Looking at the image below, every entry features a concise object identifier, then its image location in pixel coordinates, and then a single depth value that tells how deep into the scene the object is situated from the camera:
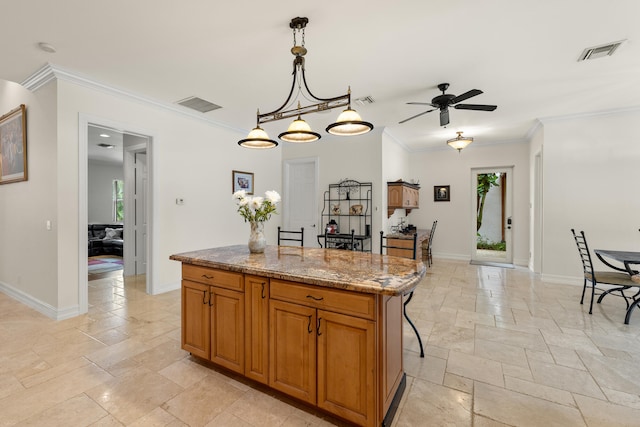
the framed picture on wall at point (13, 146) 3.87
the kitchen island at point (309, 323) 1.65
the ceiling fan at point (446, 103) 3.48
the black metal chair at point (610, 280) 3.36
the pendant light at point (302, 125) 2.24
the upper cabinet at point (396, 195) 5.84
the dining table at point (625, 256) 3.25
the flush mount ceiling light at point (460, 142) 5.50
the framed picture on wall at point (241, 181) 5.55
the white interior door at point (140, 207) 5.58
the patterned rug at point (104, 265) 5.98
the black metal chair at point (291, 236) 6.77
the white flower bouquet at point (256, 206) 2.58
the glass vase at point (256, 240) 2.64
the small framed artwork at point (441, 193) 7.46
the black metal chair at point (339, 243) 5.70
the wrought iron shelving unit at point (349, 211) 5.75
